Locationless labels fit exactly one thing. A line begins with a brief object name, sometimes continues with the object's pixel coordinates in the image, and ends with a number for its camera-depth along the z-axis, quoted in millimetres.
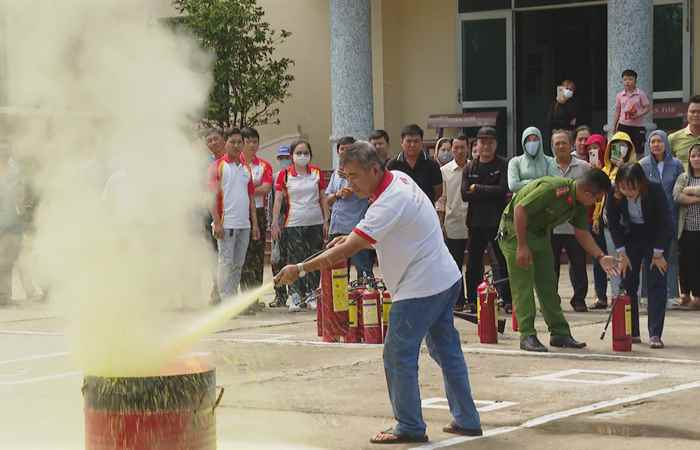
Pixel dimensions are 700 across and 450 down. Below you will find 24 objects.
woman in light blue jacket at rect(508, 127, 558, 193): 14398
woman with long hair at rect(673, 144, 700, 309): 14859
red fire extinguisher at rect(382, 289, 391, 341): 12422
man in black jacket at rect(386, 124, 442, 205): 14688
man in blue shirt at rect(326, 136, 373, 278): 14523
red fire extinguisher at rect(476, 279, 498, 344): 12388
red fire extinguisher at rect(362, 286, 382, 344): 12398
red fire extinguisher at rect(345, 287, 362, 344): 12555
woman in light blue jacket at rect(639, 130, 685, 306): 14688
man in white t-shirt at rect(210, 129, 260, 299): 15359
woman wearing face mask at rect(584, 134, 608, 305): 15258
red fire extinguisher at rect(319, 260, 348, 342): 12742
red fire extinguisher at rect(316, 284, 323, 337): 13048
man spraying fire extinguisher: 8188
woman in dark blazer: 11914
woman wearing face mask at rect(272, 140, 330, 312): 15766
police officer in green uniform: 11125
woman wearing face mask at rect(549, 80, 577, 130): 21406
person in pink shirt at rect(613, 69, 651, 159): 17562
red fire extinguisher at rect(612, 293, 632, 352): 11703
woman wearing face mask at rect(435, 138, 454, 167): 18172
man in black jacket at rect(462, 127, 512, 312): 14656
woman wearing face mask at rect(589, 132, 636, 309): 15234
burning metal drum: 7039
